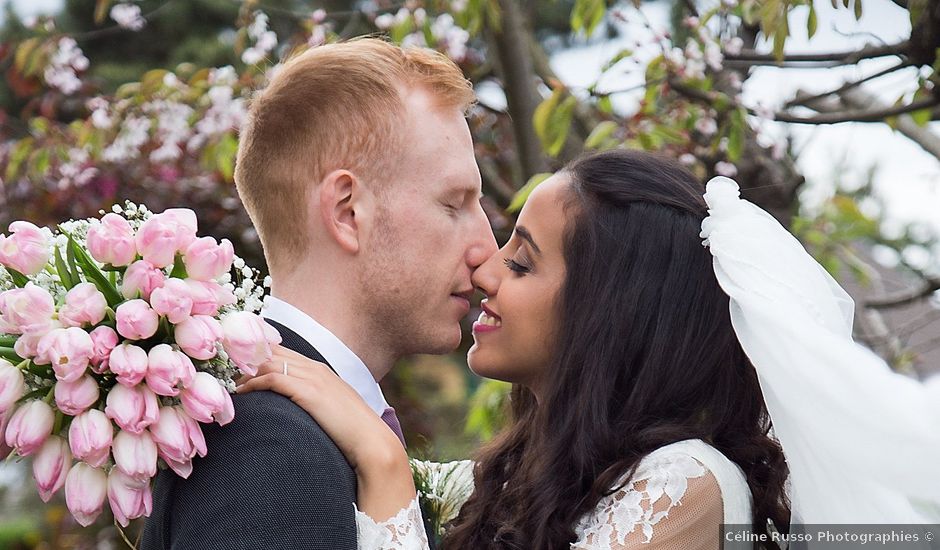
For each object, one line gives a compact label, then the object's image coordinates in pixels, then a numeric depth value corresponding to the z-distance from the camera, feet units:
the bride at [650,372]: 8.13
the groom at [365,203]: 8.60
